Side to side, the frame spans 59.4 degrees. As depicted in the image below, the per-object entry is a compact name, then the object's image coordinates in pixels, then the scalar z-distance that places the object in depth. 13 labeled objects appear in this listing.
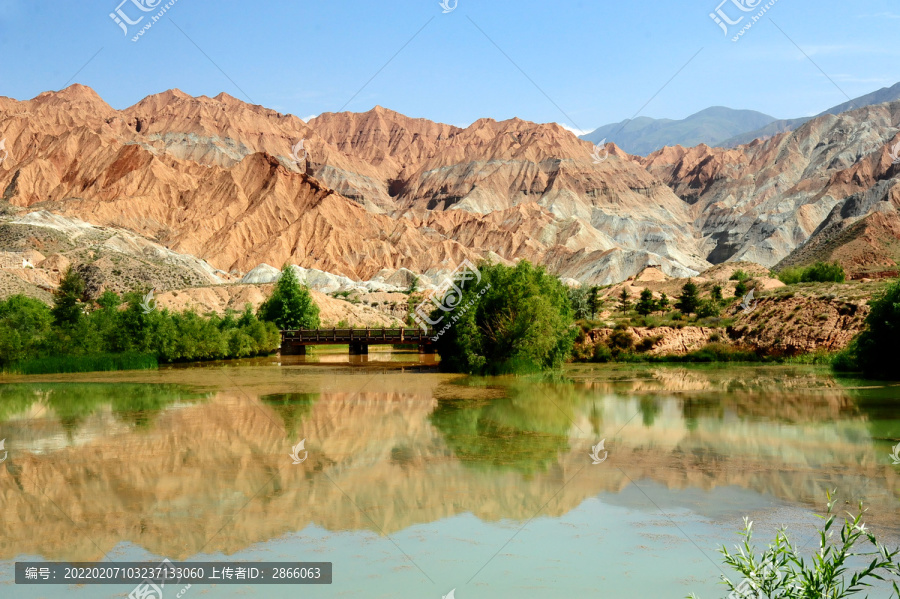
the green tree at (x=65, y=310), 55.21
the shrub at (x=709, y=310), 54.88
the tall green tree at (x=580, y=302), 61.78
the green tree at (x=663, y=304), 64.81
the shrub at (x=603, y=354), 48.16
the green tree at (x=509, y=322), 38.12
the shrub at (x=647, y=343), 47.91
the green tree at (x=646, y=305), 63.78
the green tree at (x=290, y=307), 71.62
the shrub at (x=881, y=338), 33.38
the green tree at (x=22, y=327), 41.22
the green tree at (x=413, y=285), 106.09
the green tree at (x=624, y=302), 69.50
